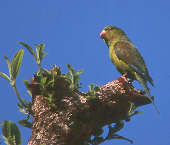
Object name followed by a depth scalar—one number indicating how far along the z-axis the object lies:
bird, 8.04
